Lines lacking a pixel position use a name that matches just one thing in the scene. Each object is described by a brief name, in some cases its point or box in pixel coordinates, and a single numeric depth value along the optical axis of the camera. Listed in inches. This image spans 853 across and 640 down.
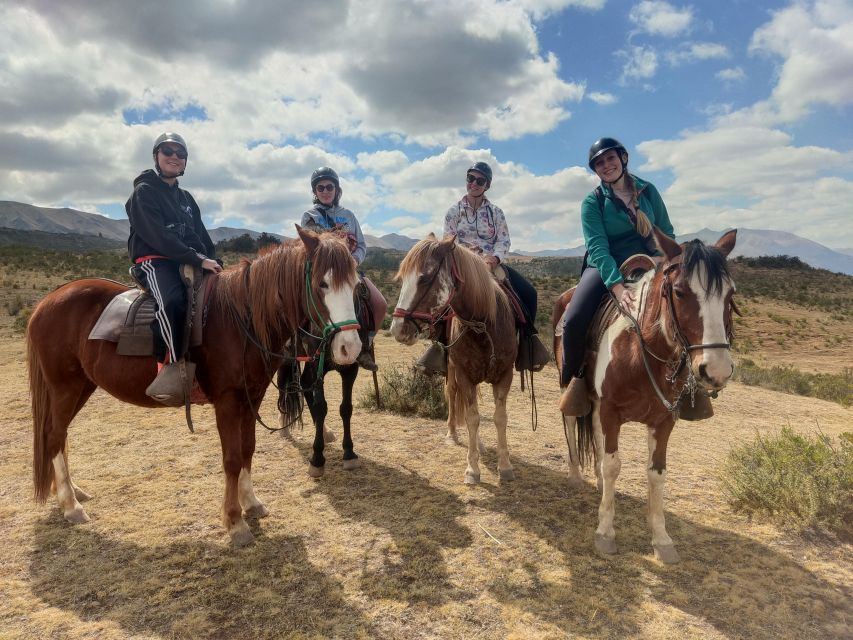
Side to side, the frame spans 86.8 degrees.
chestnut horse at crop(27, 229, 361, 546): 126.9
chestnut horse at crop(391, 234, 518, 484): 162.1
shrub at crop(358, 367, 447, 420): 279.0
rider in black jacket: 132.7
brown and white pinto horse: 103.2
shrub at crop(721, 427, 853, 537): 142.5
